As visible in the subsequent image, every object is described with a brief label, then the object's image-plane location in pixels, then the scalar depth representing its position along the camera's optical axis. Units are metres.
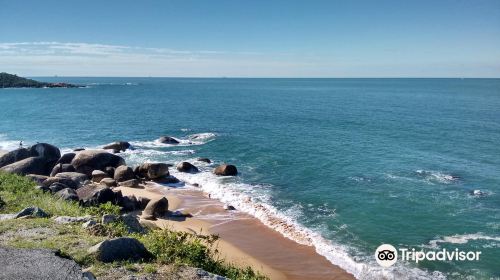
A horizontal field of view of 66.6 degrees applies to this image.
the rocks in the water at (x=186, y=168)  40.72
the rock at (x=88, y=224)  14.83
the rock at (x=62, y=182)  30.08
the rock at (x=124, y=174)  37.09
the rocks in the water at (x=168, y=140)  54.58
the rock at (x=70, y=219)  15.55
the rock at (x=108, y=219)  15.75
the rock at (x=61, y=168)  36.69
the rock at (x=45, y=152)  38.56
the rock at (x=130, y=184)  35.84
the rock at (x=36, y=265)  10.15
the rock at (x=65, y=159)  39.12
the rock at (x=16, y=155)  37.88
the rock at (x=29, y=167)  35.12
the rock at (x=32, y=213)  16.21
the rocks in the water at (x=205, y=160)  44.03
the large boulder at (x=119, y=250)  11.61
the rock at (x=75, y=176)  33.44
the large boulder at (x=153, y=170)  37.95
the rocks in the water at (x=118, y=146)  49.84
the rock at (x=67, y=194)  25.36
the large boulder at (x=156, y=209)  28.56
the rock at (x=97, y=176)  37.22
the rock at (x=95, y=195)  27.28
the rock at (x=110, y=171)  38.60
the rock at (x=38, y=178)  30.31
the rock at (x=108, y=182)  35.16
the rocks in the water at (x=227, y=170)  38.59
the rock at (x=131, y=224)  16.81
